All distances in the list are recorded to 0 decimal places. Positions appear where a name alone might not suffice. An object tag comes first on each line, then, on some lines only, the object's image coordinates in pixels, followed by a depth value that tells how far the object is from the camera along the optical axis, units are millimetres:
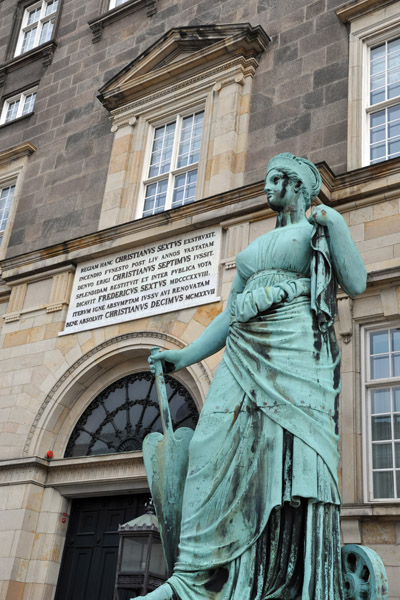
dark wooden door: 10758
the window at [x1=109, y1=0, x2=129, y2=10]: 16623
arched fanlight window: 11086
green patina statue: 3084
